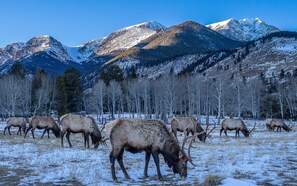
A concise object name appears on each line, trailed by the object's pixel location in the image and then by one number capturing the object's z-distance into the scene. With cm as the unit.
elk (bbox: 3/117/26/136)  3418
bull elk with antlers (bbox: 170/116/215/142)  2678
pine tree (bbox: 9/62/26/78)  8572
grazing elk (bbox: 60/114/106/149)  2038
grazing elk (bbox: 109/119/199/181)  1152
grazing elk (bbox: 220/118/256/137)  3291
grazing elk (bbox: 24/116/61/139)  2806
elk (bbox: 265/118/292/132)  4569
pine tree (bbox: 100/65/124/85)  9185
